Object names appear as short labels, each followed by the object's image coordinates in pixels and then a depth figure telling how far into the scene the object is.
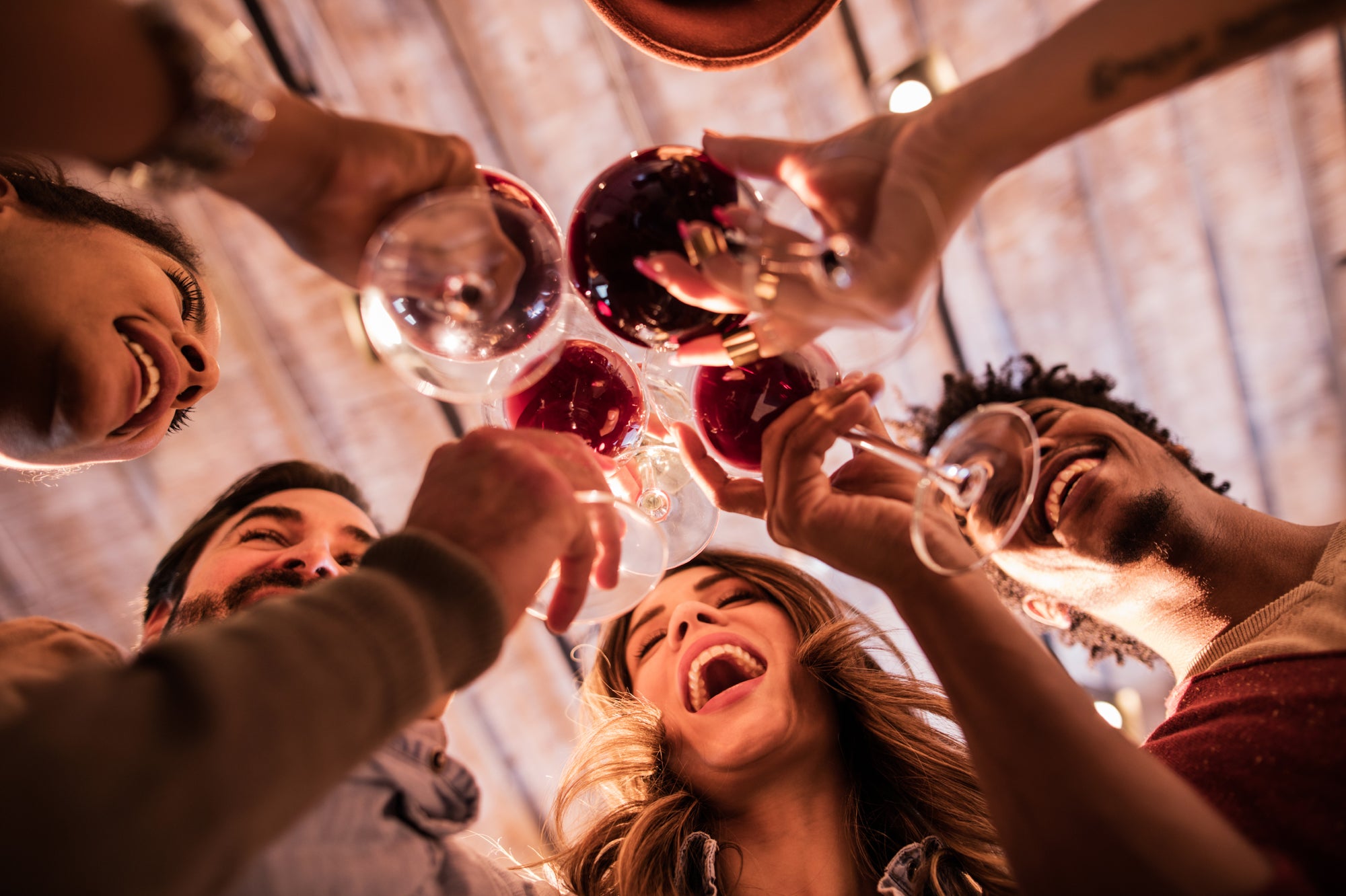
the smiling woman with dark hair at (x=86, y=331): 0.61
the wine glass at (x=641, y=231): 0.51
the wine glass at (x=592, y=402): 0.56
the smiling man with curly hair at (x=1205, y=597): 0.54
